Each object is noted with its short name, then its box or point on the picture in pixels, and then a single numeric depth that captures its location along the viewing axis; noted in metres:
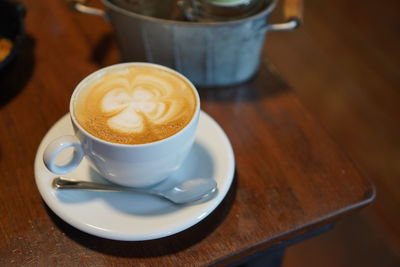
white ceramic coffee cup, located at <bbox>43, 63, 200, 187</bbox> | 0.45
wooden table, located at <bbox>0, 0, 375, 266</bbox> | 0.49
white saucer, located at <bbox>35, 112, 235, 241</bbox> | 0.47
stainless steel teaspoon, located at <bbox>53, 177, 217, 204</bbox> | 0.50
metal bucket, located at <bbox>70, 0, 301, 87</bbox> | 0.65
